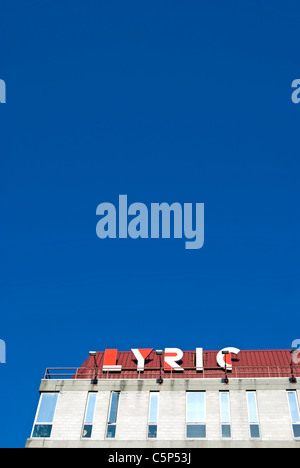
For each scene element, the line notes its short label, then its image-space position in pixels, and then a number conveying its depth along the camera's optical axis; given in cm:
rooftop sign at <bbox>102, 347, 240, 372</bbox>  4569
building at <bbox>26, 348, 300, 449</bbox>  3828
